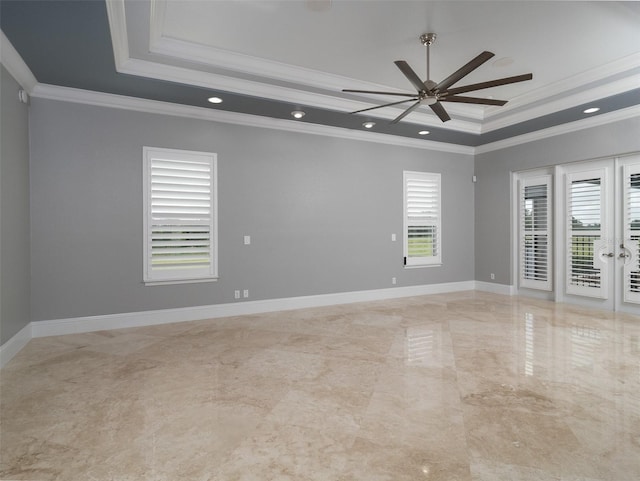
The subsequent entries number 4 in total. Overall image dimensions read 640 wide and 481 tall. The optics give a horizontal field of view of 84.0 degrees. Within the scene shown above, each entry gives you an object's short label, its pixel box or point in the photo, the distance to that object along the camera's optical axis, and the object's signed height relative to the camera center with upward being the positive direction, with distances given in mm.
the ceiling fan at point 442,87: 3051 +1427
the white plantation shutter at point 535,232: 6117 +80
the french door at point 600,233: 5059 +50
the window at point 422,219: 6590 +330
